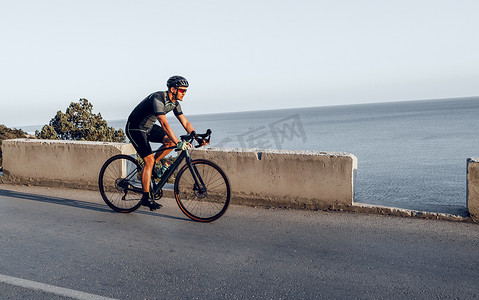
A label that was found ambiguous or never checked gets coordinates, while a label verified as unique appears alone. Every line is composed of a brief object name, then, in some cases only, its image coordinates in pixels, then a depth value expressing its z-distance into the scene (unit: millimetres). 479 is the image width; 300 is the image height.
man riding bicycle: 5773
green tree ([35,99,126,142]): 33062
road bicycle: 5758
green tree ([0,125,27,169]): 22234
